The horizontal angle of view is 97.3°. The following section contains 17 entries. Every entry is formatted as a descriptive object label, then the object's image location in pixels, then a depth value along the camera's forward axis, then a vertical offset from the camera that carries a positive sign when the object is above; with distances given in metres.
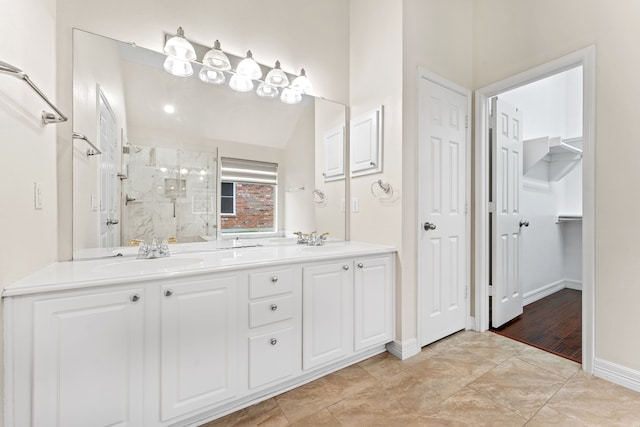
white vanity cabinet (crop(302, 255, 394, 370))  1.72 -0.62
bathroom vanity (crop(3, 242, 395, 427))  1.04 -0.55
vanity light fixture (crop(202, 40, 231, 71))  1.86 +1.03
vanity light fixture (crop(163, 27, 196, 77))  1.73 +1.00
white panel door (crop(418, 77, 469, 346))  2.20 +0.03
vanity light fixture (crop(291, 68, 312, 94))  2.24 +1.05
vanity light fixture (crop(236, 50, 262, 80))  1.99 +1.04
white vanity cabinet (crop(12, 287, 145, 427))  1.04 -0.56
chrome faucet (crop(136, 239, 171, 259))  1.65 -0.22
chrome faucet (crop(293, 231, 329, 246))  2.31 -0.21
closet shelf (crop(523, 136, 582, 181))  3.06 +0.72
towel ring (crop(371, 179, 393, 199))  2.14 +0.20
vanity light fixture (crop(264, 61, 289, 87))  2.12 +1.04
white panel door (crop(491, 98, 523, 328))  2.57 +0.03
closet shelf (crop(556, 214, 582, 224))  3.61 -0.04
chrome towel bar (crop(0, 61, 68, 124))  0.92 +0.47
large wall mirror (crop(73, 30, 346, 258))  1.59 +0.39
